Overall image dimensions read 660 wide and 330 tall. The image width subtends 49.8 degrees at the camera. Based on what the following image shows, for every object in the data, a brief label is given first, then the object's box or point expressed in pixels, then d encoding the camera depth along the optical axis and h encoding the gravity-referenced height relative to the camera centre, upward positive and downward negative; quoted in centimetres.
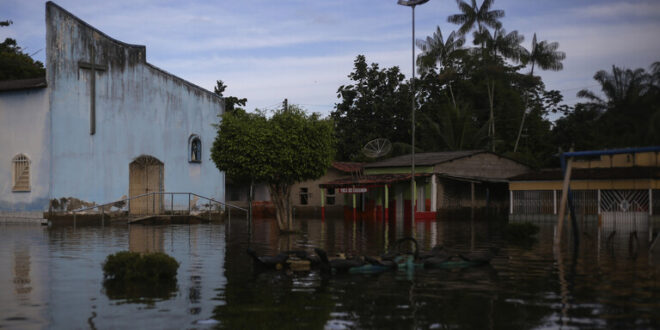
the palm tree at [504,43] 5708 +1164
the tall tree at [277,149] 2628 +143
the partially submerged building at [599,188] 3443 -12
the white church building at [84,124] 3450 +331
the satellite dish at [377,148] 4806 +270
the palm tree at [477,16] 5850 +1406
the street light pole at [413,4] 3784 +981
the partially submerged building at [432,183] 4472 +24
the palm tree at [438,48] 5934 +1168
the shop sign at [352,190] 4066 -16
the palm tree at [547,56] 5634 +1032
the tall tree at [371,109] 6038 +664
